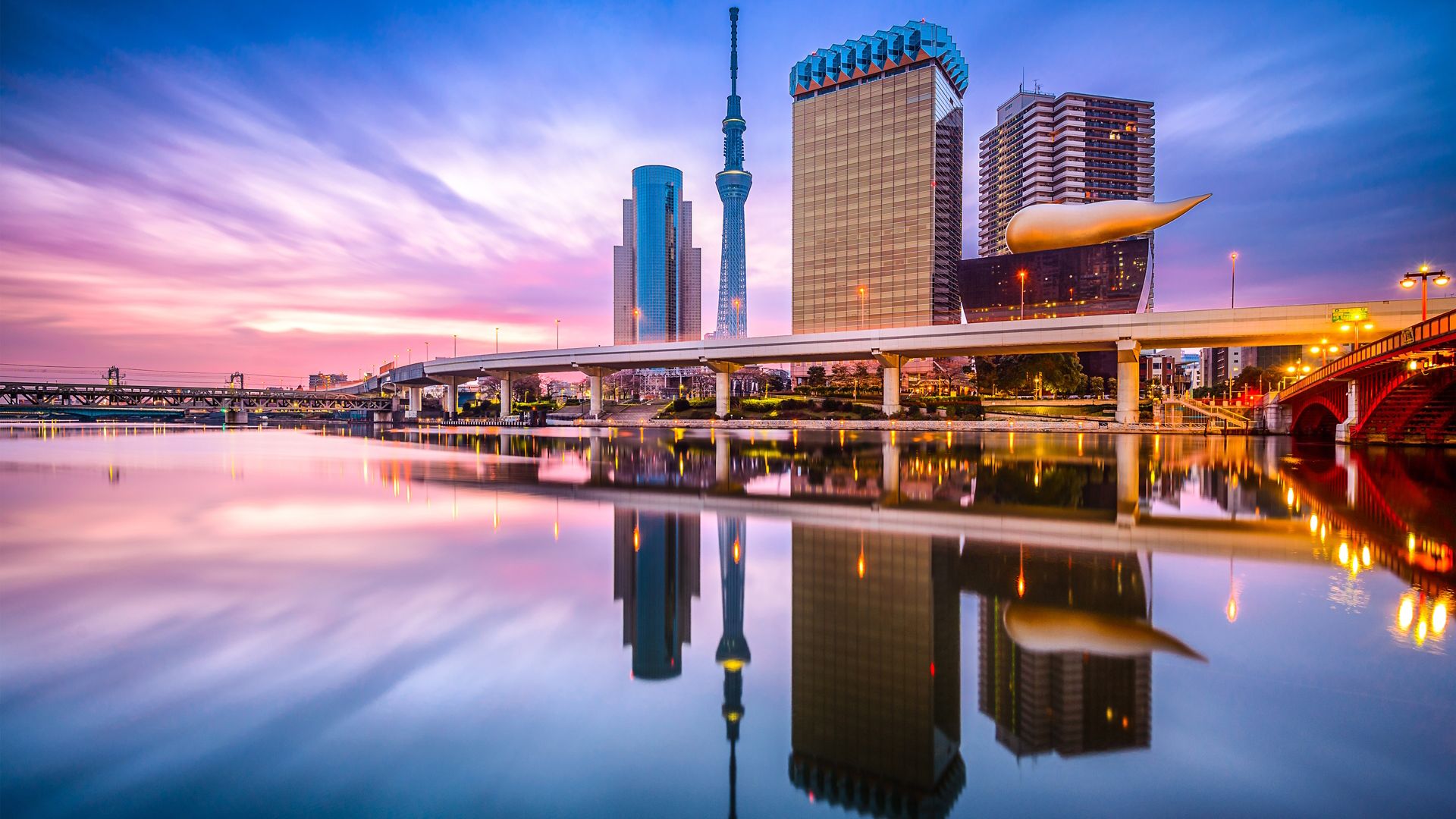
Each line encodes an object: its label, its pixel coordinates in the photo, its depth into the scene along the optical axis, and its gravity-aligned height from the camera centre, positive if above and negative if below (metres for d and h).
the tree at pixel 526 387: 158.93 +5.36
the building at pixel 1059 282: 118.75 +23.53
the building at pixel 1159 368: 140.88 +8.57
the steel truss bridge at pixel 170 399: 106.06 +1.74
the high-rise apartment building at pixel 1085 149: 151.50 +60.24
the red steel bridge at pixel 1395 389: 24.12 +0.83
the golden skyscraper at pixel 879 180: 131.00 +47.66
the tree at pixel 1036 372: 87.12 +4.75
